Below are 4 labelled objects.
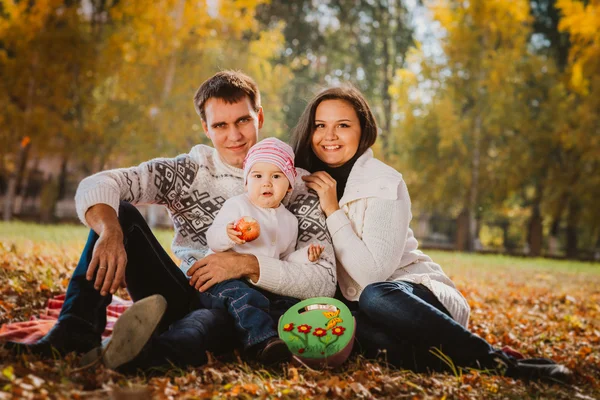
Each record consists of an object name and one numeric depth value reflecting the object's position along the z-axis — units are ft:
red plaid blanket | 10.27
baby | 10.43
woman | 10.61
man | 9.43
